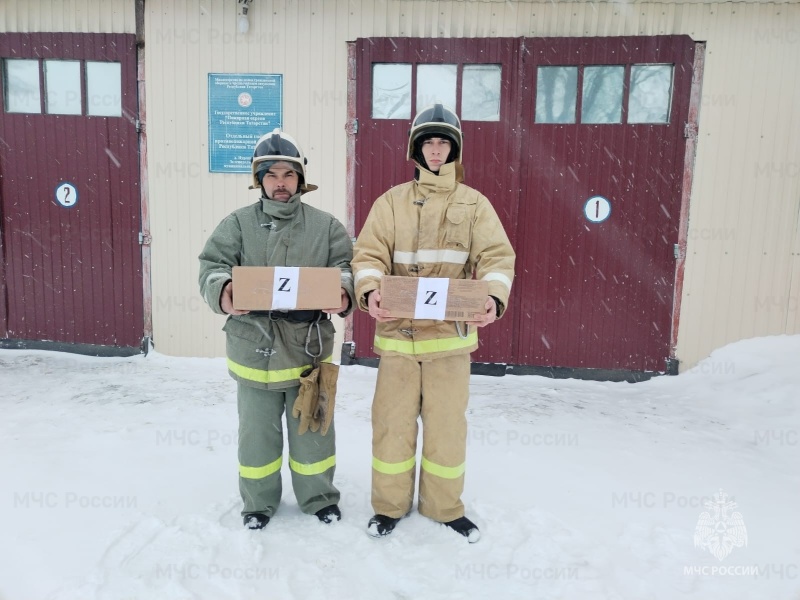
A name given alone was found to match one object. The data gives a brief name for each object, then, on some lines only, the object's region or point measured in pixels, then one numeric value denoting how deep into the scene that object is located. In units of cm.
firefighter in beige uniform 250
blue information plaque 496
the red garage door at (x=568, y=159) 477
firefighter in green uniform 252
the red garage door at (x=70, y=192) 516
